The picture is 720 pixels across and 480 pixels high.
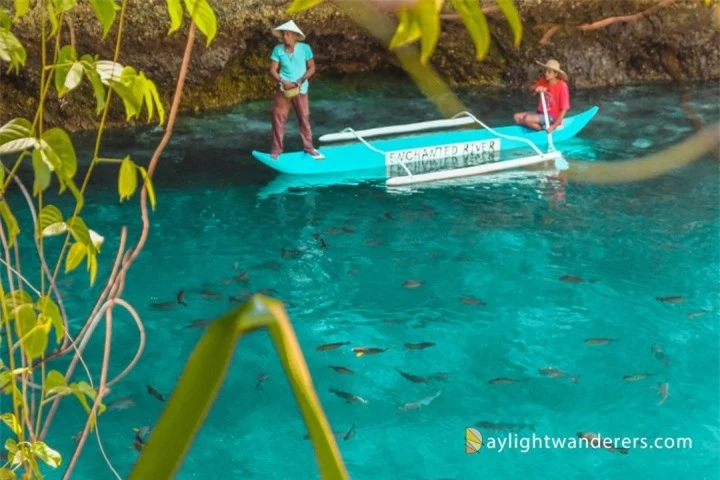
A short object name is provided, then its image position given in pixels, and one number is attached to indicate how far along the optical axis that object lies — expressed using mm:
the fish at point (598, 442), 4797
